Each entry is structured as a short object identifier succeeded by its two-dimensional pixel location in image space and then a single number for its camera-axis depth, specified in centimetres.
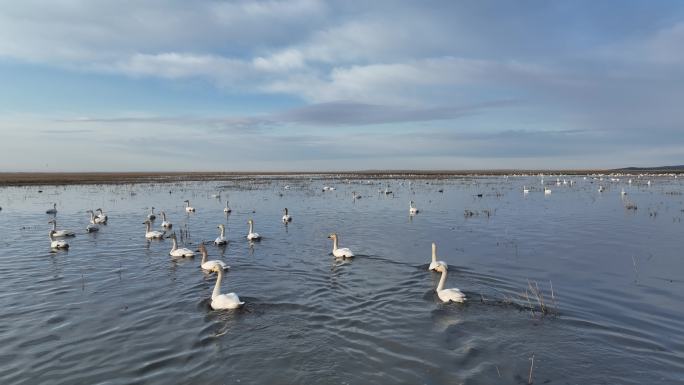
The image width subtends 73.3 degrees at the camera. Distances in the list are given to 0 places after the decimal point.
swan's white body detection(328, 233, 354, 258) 1769
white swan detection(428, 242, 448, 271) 1489
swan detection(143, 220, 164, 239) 2224
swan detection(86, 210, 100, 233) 2460
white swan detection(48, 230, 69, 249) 1984
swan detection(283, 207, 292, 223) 2836
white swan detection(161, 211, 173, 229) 2628
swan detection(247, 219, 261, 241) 2223
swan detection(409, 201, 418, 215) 3195
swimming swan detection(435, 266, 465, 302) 1192
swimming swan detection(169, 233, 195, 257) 1808
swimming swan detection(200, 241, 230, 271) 1519
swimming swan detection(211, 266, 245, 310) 1160
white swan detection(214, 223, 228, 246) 2105
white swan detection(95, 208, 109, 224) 2783
